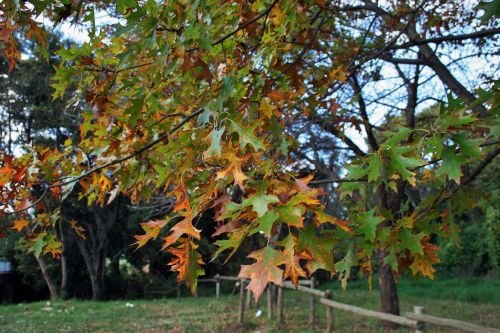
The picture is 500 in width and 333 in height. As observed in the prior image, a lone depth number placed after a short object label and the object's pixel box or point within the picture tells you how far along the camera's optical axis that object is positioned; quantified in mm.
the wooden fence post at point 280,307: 8066
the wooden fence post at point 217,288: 12326
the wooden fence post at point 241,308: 8087
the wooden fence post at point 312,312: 7836
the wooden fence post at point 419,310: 5133
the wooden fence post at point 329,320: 6471
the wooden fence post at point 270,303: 8680
